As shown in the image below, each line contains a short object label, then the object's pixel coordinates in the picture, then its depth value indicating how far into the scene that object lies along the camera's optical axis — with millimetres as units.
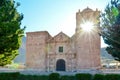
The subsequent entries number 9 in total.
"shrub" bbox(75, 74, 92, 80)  8497
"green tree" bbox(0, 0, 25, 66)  7880
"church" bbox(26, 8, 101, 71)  17149
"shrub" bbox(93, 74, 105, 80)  8314
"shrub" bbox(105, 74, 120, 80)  8183
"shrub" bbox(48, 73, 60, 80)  8696
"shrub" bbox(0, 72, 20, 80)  8777
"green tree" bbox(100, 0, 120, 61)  8028
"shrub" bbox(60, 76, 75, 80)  8682
